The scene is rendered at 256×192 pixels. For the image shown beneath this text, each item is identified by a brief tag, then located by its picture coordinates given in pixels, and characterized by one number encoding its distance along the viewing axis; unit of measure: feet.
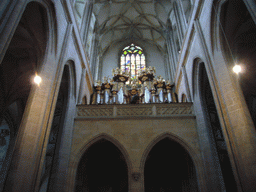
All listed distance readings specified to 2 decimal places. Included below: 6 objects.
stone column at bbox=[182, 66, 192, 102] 35.21
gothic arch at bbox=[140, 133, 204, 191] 26.53
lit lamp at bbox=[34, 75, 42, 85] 20.68
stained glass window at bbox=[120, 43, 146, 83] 60.90
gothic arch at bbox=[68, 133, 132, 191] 26.89
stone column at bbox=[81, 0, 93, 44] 39.26
